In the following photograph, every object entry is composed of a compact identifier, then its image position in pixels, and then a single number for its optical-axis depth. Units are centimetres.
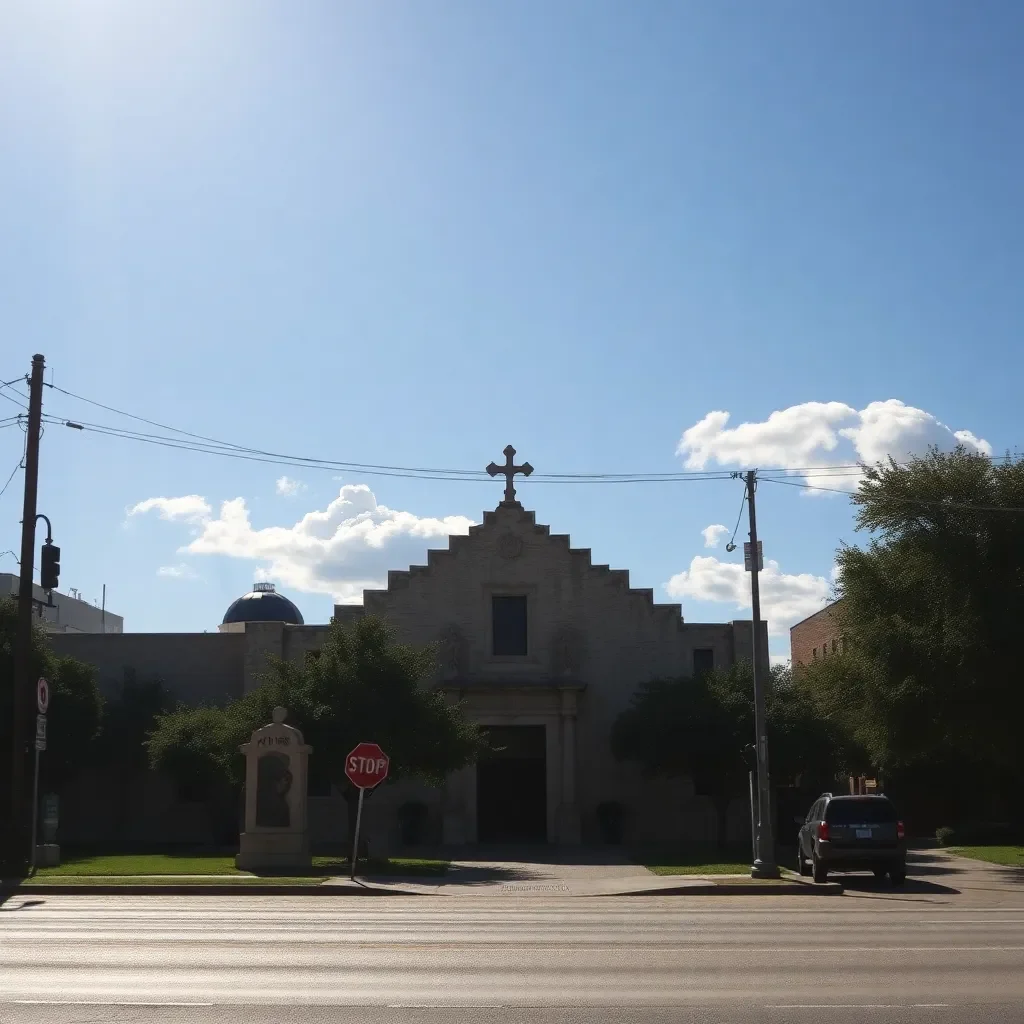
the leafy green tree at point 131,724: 4194
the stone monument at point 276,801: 2814
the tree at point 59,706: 3581
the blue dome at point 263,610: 5188
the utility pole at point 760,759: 2555
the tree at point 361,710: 3162
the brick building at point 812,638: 6026
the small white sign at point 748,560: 2657
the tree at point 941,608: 3056
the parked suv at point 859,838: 2459
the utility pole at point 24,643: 2611
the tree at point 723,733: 3634
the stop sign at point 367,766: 2667
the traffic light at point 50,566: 2675
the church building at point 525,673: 4106
